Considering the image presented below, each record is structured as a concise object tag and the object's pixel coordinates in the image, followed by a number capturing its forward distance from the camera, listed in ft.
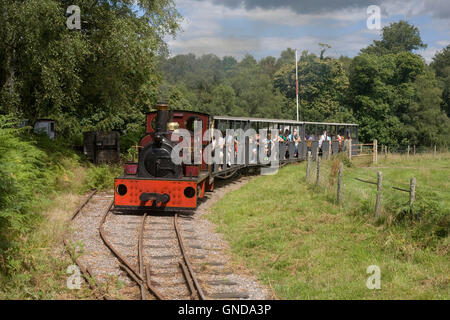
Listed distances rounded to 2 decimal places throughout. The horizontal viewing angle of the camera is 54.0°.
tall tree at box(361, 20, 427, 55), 201.05
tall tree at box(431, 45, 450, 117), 166.71
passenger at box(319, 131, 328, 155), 80.48
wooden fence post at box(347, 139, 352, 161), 78.36
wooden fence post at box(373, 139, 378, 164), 85.49
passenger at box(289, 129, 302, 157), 72.81
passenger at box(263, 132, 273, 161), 63.31
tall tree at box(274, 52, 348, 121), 163.02
